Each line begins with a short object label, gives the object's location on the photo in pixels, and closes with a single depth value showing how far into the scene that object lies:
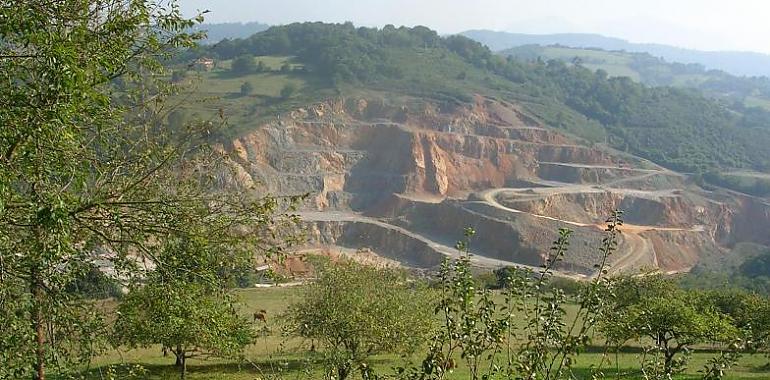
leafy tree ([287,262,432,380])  18.81
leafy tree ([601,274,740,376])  19.17
